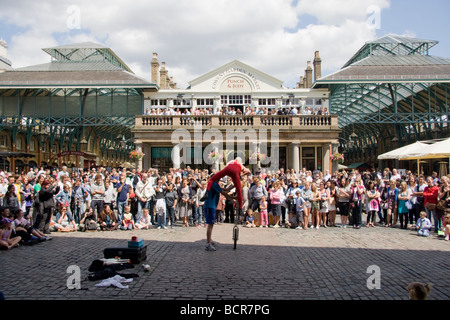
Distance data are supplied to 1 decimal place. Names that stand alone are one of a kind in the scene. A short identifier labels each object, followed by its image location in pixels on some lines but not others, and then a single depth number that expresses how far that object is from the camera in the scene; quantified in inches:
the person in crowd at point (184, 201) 548.7
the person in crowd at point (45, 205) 461.4
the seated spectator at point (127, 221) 510.2
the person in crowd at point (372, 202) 538.9
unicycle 354.3
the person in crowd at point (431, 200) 482.0
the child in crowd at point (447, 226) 427.5
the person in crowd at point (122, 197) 526.6
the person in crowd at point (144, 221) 520.4
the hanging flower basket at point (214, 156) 865.5
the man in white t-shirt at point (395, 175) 635.5
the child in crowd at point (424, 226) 454.5
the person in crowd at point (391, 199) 541.3
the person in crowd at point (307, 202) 526.9
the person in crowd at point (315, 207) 530.5
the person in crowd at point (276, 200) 543.2
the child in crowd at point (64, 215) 500.7
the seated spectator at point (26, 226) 408.4
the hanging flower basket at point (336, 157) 899.4
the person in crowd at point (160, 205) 521.7
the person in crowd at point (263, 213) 542.9
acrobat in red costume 345.1
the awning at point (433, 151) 611.7
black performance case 299.9
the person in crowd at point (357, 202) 526.3
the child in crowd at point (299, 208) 525.4
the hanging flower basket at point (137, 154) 898.7
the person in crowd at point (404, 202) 521.7
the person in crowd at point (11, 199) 452.4
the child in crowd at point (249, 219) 543.7
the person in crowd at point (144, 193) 534.6
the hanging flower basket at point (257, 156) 848.9
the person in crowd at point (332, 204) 544.3
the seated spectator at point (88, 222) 497.2
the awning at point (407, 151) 714.1
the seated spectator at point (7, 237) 370.1
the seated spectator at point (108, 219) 505.5
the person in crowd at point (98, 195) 518.6
